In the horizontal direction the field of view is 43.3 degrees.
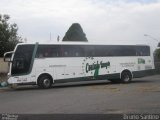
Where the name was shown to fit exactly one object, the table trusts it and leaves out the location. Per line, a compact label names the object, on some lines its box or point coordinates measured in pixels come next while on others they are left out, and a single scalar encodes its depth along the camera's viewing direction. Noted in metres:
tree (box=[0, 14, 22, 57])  22.72
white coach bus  12.24
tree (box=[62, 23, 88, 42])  29.19
